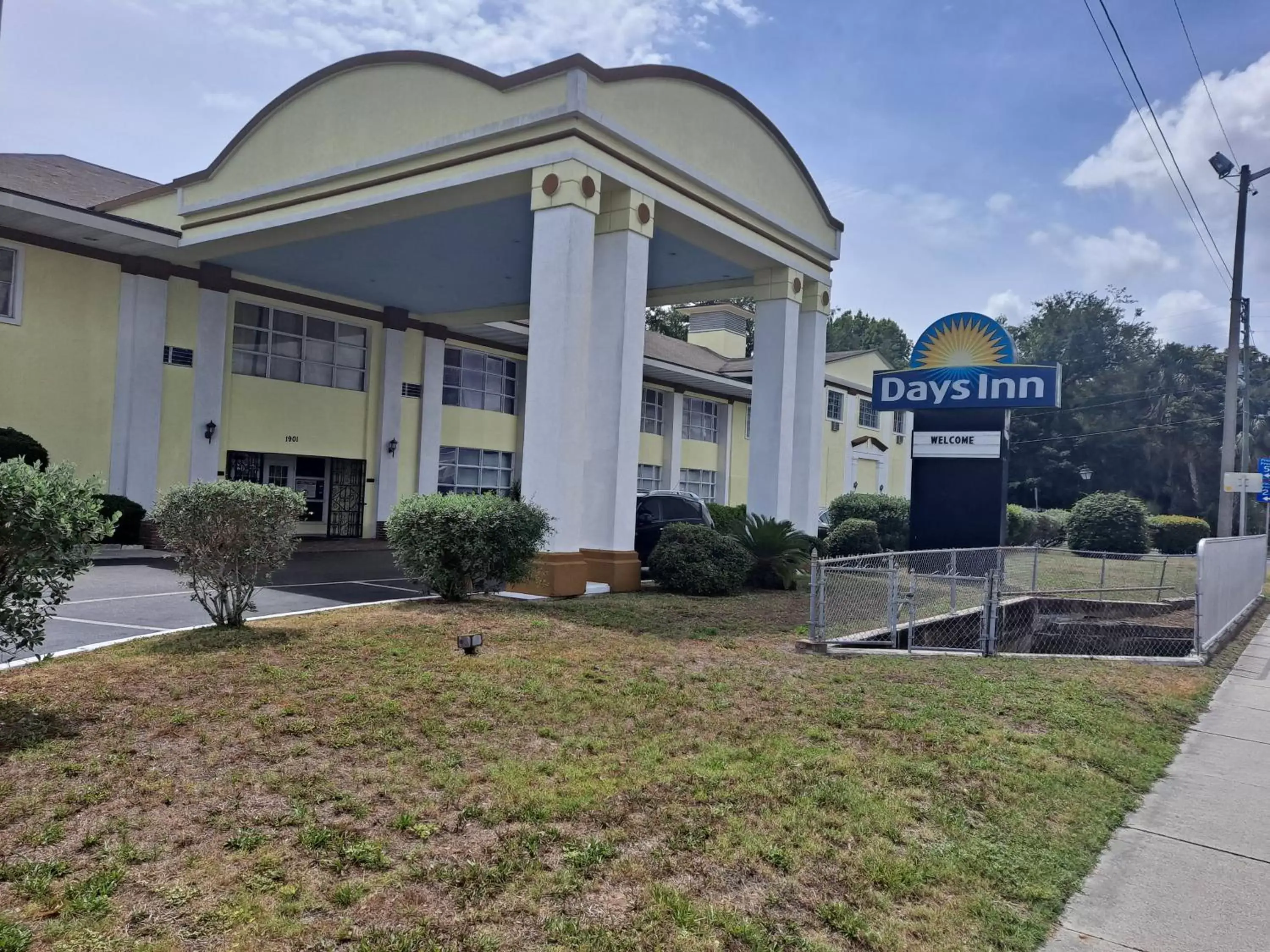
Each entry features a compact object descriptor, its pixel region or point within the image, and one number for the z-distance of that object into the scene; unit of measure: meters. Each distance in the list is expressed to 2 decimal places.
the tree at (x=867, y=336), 78.62
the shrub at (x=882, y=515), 30.00
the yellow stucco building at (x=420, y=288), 13.41
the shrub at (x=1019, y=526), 32.91
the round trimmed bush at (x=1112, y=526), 27.81
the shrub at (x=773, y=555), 16.00
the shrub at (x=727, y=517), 16.89
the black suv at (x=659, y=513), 17.44
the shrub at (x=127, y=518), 17.52
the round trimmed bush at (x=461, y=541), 10.76
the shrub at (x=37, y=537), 5.59
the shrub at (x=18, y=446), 15.62
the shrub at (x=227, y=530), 8.05
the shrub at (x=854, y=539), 23.06
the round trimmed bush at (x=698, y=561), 14.16
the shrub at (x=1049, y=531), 36.25
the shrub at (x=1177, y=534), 34.44
